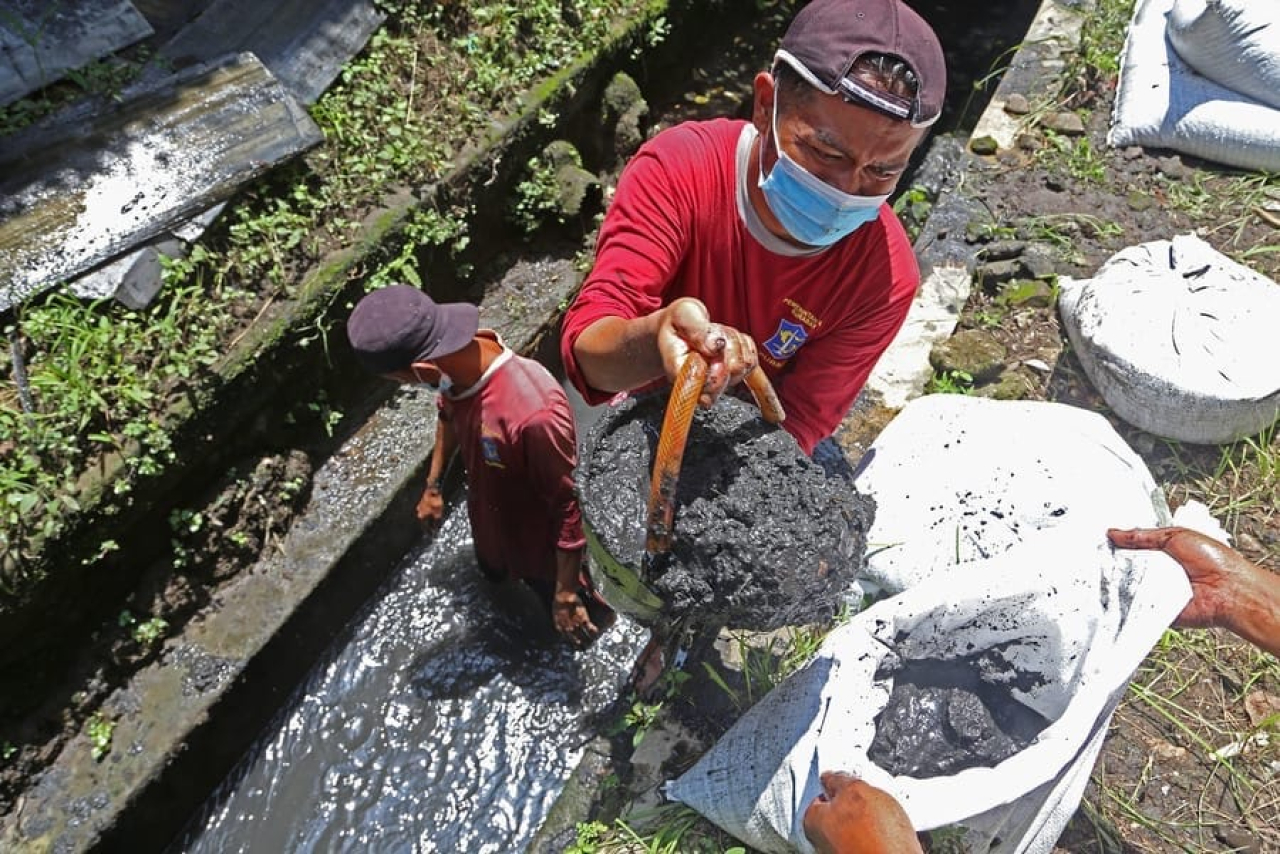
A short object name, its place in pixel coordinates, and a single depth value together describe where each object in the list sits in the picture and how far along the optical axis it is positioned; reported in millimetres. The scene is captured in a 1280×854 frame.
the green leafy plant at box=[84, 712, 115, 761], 2770
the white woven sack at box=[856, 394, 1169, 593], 2416
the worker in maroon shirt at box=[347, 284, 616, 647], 2486
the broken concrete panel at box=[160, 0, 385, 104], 3705
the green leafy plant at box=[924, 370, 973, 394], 3453
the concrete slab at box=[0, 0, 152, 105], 3312
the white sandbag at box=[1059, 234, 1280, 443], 3086
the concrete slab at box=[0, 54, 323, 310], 3016
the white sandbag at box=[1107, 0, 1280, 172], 4316
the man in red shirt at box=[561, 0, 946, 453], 1557
